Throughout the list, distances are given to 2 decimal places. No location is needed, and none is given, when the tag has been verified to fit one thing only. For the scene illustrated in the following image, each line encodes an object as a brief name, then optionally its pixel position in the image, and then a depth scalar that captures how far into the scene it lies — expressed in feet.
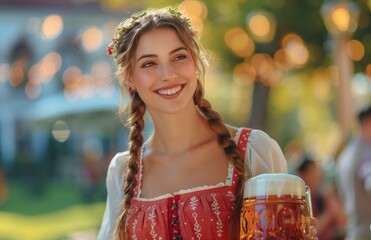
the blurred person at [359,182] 21.63
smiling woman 11.03
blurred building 106.32
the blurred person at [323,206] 26.20
